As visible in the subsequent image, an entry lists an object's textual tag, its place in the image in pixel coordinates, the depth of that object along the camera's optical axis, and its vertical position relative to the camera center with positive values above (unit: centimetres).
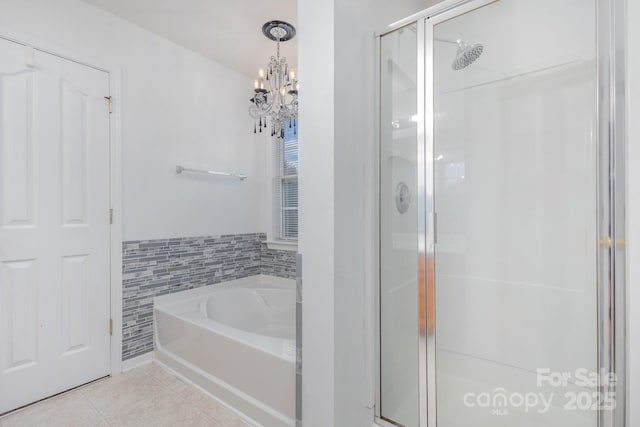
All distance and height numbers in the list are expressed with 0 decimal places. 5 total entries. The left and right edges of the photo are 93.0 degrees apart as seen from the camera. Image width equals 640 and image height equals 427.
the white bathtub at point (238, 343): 155 -83
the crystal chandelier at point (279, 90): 209 +87
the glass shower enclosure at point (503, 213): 117 +0
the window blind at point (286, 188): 305 +27
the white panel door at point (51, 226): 170 -7
